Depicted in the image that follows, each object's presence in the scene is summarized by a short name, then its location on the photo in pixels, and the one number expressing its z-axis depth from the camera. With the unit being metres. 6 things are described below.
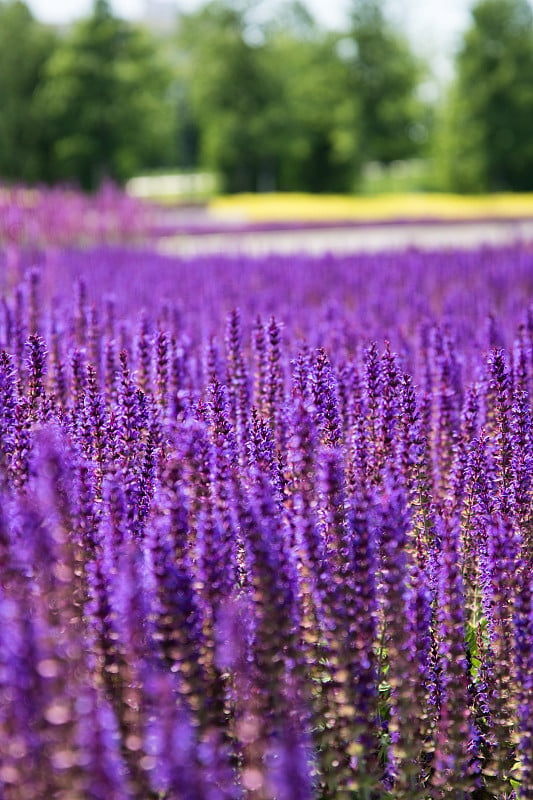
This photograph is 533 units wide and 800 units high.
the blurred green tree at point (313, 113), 49.31
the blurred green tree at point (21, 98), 48.53
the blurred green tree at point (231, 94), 49.00
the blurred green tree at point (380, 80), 50.78
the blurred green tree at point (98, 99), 46.53
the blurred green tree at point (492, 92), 47.06
